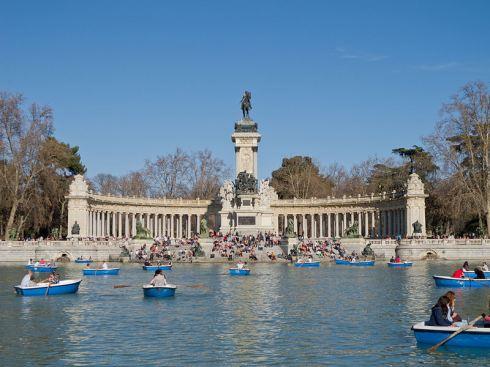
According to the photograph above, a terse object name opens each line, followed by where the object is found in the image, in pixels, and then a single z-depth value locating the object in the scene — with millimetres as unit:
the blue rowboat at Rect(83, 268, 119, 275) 47125
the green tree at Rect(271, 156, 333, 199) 110875
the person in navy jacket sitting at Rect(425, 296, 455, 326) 20312
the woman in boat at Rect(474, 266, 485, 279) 35281
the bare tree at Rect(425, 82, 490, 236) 69688
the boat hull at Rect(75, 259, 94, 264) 62562
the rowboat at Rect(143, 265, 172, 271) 50947
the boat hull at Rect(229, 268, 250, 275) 45250
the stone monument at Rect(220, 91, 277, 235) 81312
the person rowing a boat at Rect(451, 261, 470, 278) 36469
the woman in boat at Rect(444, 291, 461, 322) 20469
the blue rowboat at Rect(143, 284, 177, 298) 32594
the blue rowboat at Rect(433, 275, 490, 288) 36094
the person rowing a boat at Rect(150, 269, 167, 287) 32688
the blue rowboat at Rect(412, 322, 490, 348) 19766
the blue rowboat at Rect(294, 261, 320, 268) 55803
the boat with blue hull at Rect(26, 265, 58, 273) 51050
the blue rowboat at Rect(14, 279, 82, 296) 32969
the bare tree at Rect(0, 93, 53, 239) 71438
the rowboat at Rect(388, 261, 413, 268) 55625
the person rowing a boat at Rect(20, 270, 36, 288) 33031
